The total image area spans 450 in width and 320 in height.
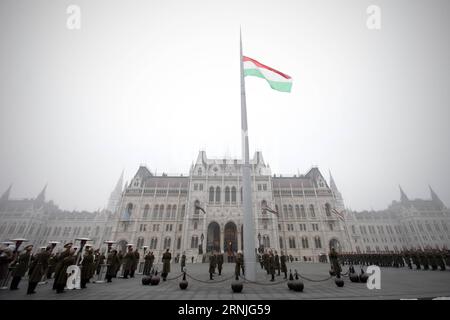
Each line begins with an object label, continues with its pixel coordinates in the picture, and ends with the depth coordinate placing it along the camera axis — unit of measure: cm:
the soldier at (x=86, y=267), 894
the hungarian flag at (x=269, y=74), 1182
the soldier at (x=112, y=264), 1088
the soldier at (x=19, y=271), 840
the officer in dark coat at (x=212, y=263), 1142
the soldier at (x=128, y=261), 1230
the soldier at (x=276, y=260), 1427
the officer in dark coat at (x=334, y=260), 1038
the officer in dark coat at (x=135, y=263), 1284
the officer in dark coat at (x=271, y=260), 1064
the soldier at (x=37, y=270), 759
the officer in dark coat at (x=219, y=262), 1447
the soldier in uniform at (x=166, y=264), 1088
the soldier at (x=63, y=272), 773
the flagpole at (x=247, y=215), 927
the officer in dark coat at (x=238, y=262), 1073
